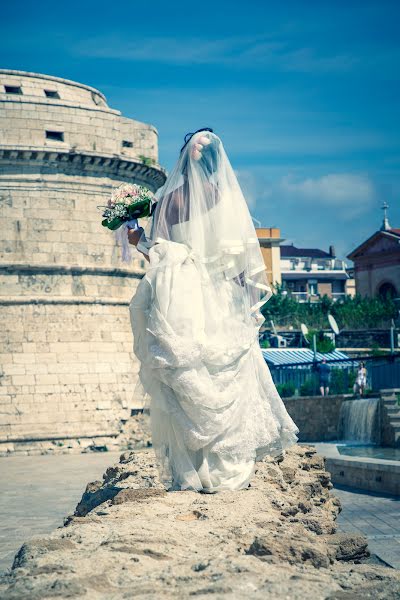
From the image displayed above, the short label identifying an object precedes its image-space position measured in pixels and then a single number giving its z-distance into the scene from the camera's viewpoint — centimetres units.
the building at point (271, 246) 6788
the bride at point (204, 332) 559
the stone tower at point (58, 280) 2325
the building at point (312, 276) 7788
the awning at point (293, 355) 3093
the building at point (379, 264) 6681
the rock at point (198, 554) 333
